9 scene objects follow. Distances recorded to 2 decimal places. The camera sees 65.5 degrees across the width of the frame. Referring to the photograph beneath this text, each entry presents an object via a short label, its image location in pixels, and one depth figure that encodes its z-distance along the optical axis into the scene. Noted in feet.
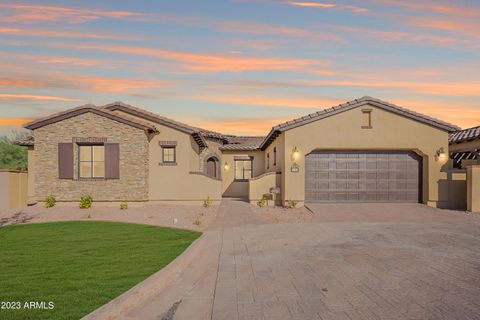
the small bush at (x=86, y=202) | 59.62
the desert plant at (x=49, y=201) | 59.93
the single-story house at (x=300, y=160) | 59.88
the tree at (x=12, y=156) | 127.95
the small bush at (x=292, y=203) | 59.62
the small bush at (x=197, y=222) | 47.76
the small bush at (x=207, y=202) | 63.00
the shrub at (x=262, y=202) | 62.64
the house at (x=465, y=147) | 61.87
